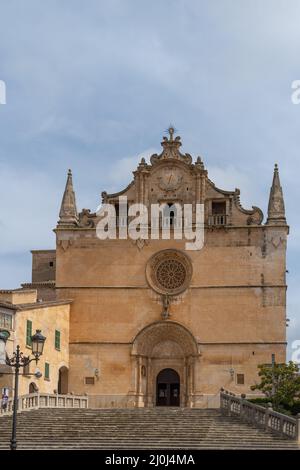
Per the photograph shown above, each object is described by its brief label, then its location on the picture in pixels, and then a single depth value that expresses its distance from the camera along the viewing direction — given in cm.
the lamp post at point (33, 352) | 2511
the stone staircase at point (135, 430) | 3108
